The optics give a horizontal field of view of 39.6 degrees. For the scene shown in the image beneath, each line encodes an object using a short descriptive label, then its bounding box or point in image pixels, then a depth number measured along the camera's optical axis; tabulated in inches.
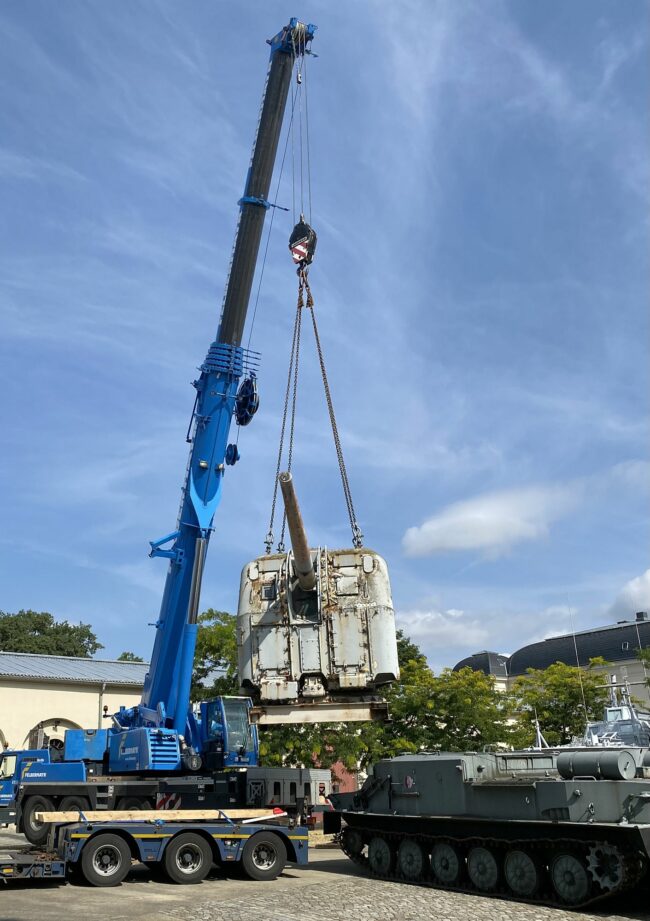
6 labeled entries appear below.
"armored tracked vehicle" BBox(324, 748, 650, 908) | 494.6
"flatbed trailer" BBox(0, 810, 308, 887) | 566.9
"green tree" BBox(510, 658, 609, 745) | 1353.3
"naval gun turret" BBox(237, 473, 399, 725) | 638.5
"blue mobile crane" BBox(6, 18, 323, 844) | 660.7
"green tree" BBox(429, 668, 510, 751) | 1107.9
